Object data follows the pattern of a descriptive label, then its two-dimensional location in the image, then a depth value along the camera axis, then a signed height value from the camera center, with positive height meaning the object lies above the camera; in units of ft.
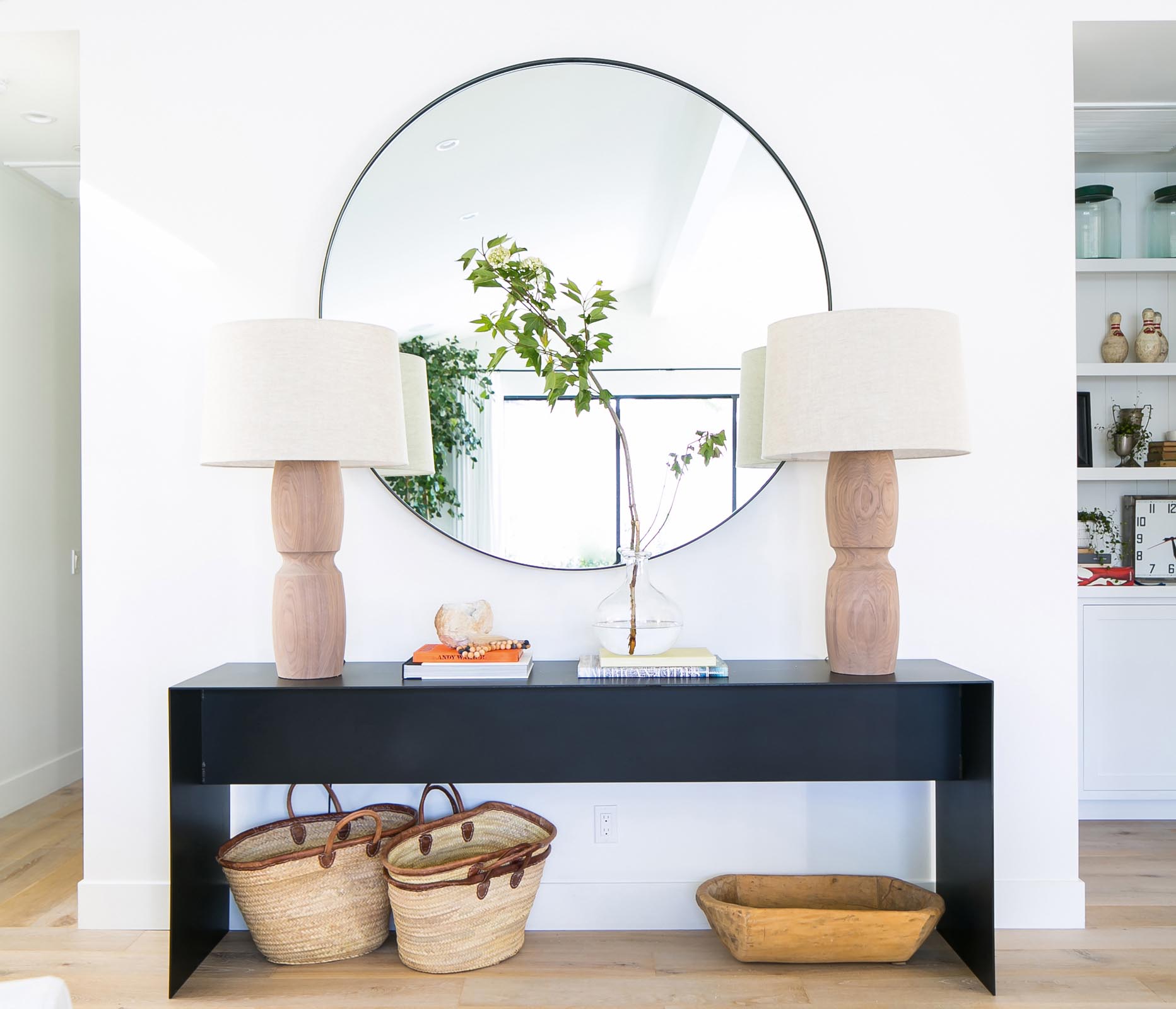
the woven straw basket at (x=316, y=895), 6.81 -3.05
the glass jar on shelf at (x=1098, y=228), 11.09 +3.26
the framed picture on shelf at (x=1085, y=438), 11.18 +0.67
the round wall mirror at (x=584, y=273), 7.53 +1.86
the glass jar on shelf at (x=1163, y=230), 11.19 +3.26
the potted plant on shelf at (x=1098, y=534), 11.23 -0.52
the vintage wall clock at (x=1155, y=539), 11.05 -0.58
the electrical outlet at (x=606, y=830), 7.70 -2.84
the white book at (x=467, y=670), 6.69 -1.29
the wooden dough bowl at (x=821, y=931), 6.70 -3.26
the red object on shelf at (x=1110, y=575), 10.47 -0.97
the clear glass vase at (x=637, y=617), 7.00 -0.95
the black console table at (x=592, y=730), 6.52 -1.70
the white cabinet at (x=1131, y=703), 10.18 -2.37
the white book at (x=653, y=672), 6.73 -1.32
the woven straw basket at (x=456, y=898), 6.64 -2.99
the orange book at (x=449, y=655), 6.77 -1.19
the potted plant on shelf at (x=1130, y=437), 11.00 +0.67
